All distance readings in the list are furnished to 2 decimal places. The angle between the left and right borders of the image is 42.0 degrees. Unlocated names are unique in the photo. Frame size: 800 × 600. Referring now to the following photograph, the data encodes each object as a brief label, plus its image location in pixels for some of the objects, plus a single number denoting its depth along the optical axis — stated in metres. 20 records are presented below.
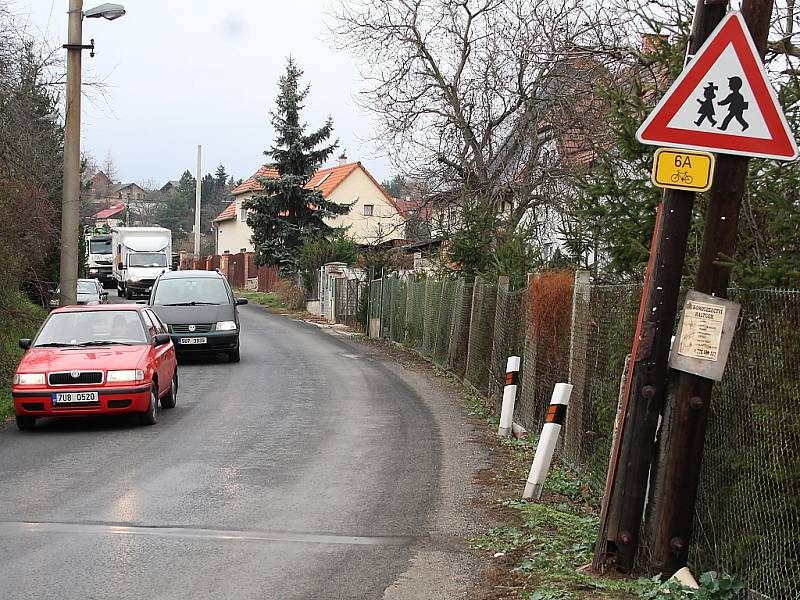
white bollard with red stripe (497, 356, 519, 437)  12.42
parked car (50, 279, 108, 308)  36.38
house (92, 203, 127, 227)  107.21
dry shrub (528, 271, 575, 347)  11.34
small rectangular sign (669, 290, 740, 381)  5.61
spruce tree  48.88
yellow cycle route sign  5.71
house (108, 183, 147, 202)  152.98
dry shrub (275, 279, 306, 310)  44.44
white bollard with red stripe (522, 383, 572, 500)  8.84
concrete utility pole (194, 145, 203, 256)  58.11
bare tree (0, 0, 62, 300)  16.41
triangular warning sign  5.48
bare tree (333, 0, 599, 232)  25.03
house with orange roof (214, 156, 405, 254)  70.19
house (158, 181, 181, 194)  164.52
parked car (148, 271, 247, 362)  21.83
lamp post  17.75
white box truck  47.31
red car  12.53
